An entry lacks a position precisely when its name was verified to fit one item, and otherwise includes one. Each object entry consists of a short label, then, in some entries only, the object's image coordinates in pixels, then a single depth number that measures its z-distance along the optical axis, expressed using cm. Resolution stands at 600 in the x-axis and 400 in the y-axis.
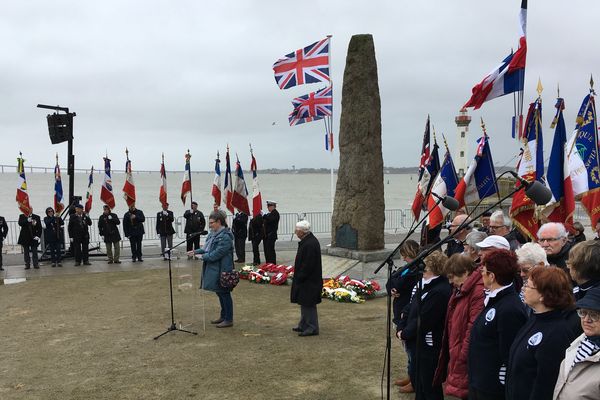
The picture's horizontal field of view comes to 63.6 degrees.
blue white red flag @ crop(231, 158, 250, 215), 1391
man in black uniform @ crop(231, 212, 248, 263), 1379
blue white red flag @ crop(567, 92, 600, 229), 609
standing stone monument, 1080
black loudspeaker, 1465
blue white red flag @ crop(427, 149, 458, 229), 796
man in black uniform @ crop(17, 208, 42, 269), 1304
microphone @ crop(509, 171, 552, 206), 352
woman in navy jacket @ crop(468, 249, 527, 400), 309
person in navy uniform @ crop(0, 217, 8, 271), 1306
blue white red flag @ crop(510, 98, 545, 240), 644
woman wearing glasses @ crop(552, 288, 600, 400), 223
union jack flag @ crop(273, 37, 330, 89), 1337
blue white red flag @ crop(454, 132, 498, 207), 732
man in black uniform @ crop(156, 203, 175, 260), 1467
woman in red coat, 354
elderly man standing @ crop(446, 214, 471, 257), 604
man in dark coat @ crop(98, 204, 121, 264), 1383
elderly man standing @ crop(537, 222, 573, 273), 445
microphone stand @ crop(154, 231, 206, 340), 721
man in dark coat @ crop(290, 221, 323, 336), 687
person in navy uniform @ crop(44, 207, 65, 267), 1348
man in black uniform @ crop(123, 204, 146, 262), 1411
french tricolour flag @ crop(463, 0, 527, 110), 684
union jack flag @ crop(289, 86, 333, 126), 1348
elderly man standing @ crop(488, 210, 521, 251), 593
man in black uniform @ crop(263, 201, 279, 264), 1276
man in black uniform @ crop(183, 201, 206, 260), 1390
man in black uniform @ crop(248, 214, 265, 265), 1338
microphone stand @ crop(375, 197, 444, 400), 397
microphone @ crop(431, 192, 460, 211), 465
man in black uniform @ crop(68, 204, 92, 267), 1359
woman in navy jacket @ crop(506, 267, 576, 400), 255
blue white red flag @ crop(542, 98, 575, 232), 605
